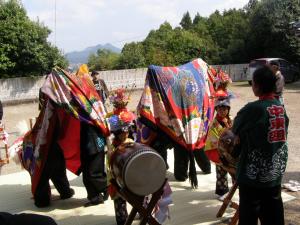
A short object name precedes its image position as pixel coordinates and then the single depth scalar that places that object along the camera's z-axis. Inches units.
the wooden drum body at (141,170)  127.7
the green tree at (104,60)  928.4
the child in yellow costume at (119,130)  158.4
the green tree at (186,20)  1723.7
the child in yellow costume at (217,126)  178.7
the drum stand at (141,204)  130.3
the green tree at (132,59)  835.4
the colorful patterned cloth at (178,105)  188.4
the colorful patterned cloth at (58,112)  182.2
